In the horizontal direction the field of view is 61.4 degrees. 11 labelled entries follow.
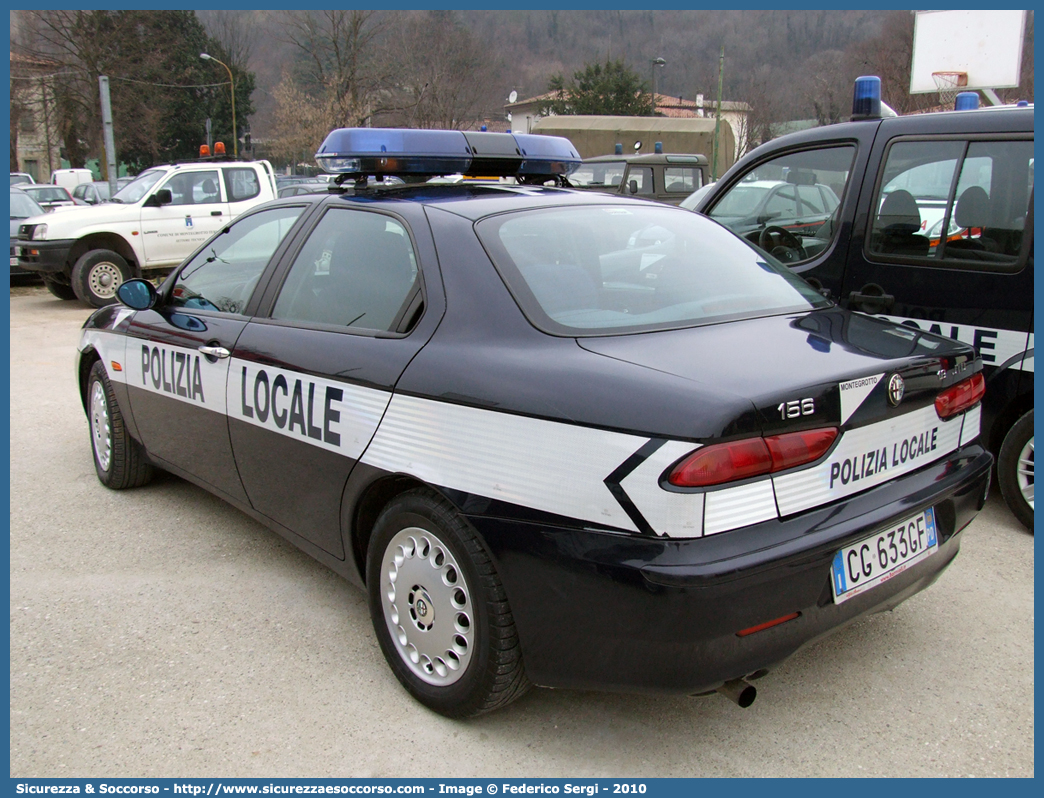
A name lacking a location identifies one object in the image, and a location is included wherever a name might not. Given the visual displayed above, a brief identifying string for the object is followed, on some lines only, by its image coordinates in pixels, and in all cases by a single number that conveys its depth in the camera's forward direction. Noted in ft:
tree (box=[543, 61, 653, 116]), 162.81
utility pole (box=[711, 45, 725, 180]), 80.83
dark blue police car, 6.87
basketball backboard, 29.48
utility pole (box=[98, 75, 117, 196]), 72.28
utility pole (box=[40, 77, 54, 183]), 125.18
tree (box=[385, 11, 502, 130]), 121.60
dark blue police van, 12.76
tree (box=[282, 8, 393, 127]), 118.01
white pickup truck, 38.09
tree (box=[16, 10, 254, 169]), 118.93
